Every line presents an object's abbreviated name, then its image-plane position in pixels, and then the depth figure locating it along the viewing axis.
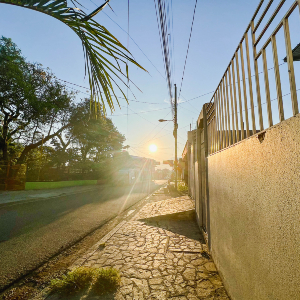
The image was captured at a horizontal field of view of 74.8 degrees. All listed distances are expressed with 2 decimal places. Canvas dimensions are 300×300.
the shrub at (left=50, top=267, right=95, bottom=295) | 2.51
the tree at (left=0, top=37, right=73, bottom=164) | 16.67
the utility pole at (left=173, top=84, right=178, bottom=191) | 18.05
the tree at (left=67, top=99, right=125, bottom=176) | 26.56
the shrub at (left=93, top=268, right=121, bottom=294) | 2.53
